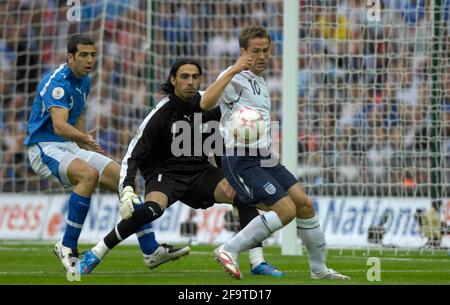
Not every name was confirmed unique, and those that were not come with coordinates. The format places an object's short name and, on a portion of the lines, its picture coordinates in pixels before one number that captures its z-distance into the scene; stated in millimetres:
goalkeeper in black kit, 17391
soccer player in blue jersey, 18375
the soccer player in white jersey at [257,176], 16031
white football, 16312
